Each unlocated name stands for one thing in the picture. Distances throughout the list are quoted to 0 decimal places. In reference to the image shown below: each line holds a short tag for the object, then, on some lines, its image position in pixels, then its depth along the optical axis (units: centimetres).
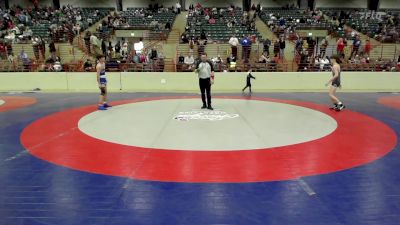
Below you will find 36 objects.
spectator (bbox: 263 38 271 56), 1817
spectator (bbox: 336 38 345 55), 1856
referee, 1024
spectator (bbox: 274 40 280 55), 1853
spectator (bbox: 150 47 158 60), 1804
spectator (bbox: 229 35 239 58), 1817
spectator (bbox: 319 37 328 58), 1867
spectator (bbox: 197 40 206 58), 1881
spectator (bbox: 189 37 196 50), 1873
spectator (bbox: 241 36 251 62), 1816
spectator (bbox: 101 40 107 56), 1902
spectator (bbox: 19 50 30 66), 1801
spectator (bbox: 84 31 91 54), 1993
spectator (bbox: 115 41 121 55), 1927
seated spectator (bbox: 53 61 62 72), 1719
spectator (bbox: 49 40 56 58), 1905
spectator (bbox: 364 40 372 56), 1861
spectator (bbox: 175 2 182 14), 2992
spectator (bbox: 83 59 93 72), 1734
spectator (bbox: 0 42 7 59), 1861
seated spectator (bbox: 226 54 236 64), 1753
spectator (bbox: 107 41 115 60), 1864
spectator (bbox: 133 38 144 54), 1952
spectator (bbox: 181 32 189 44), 1987
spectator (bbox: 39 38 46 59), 1923
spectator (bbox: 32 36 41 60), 1922
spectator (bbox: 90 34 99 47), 1975
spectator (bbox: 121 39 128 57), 1895
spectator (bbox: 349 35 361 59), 1866
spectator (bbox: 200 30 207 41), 2023
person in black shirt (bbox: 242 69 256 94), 1478
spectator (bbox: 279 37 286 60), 1828
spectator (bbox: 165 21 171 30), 2378
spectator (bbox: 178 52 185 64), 1790
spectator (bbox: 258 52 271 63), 1738
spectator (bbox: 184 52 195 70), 1734
